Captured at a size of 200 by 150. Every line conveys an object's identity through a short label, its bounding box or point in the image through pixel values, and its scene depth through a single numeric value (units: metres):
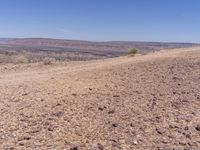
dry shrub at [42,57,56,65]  7.98
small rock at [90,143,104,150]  2.61
